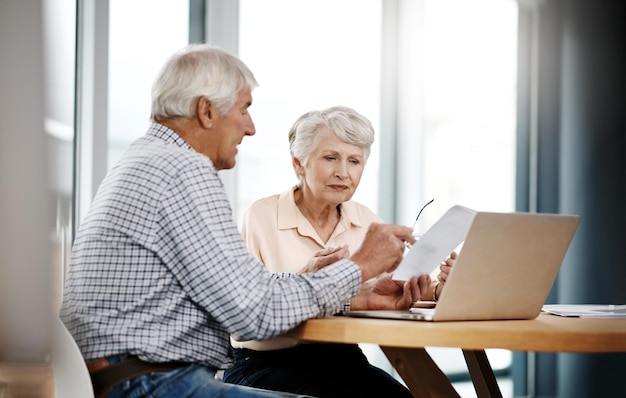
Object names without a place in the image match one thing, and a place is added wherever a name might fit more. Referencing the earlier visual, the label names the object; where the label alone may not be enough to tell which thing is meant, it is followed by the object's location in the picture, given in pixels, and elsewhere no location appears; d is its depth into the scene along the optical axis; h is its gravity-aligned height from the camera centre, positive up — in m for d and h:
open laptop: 2.59 -0.15
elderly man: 2.53 -0.17
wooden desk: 2.53 -0.25
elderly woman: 3.03 -0.12
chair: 2.44 -0.29
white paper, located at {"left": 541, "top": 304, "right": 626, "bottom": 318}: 2.86 -0.26
